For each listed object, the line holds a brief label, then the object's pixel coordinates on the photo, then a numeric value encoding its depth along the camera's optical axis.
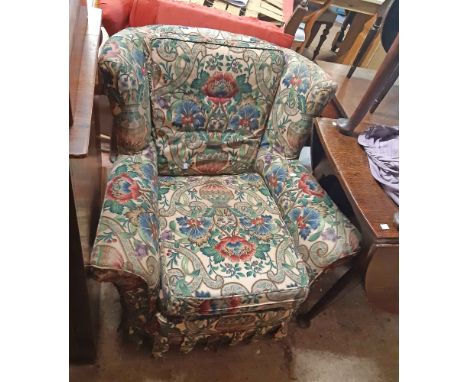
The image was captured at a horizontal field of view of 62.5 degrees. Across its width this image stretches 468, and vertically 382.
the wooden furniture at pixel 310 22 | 2.53
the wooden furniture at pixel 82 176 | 0.81
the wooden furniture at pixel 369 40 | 2.11
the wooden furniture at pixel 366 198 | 1.08
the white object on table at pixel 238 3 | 2.39
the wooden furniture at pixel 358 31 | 2.51
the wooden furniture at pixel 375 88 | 1.13
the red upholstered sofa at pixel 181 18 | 1.81
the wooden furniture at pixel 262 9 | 2.35
